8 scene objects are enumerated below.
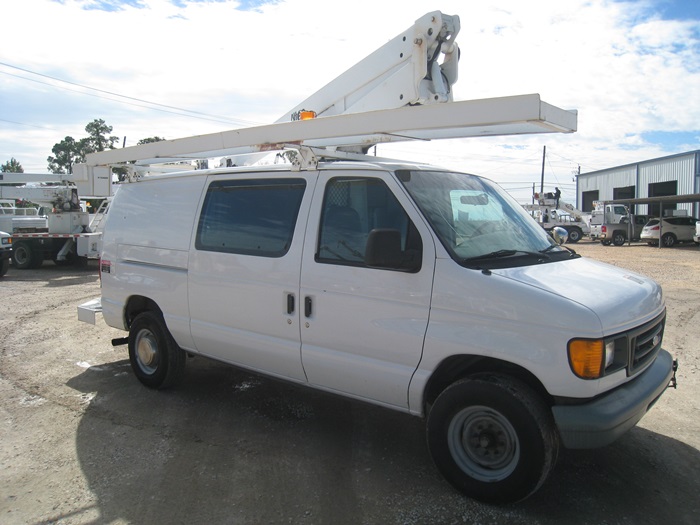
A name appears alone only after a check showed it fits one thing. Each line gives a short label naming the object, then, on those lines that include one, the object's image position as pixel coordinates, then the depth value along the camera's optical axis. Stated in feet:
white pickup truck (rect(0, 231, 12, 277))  46.44
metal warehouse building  116.78
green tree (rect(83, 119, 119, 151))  216.33
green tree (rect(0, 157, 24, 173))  282.11
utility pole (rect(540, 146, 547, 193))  176.64
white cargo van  10.00
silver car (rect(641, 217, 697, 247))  92.84
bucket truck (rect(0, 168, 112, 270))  53.72
